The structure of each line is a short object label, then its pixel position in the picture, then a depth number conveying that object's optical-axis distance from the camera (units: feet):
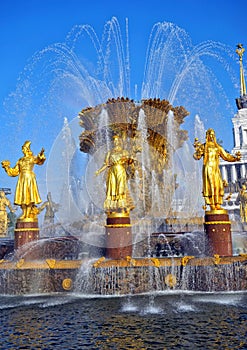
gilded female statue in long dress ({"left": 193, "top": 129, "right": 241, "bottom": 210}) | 40.63
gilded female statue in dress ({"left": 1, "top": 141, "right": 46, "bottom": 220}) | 44.55
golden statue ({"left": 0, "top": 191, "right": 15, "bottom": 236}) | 82.42
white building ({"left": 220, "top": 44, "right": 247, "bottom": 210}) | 227.20
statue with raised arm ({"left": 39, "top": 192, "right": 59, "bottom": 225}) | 75.00
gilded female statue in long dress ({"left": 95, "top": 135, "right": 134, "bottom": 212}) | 41.47
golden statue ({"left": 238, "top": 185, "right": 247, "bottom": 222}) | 79.83
